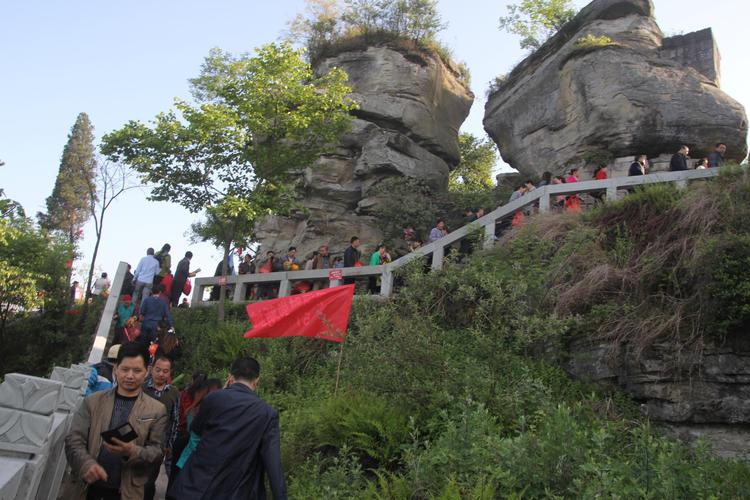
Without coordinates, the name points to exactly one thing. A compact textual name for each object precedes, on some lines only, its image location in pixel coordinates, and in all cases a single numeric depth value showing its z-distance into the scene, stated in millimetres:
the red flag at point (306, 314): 9703
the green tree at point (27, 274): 19656
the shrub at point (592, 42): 21703
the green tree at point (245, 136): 17438
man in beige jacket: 4488
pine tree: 43125
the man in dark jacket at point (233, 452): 4500
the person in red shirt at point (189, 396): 6286
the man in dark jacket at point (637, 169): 15133
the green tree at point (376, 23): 27141
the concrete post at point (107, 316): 12648
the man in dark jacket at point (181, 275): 16875
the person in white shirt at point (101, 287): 19927
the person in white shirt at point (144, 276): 15188
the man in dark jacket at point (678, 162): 14906
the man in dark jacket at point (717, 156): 15559
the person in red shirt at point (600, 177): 13666
